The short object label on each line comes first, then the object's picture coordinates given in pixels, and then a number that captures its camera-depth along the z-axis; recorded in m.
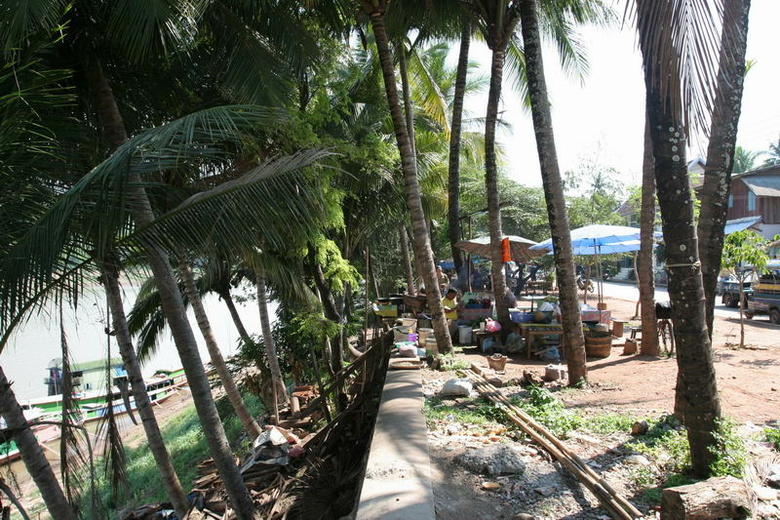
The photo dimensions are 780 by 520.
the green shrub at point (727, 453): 3.38
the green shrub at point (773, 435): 4.05
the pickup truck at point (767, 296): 15.23
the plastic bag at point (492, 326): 10.56
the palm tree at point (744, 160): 48.93
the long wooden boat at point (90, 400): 16.13
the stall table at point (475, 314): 12.30
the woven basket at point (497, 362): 7.96
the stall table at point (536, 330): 9.91
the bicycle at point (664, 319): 9.20
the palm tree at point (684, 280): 3.52
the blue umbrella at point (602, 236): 11.42
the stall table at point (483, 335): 10.72
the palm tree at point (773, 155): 48.10
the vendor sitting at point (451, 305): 12.82
